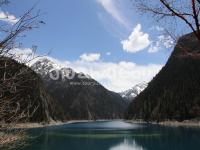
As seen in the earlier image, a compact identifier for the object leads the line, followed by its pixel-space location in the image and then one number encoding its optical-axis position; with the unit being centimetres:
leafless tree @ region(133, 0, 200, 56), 867
